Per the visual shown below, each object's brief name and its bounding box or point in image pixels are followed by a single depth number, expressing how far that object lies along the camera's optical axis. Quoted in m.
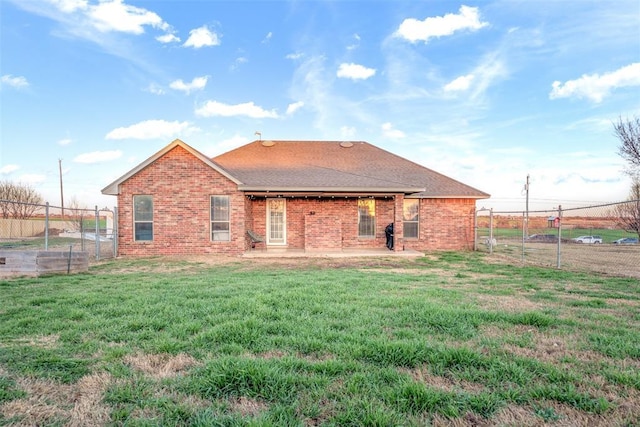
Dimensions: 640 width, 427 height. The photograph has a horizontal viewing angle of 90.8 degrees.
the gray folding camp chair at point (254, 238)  13.23
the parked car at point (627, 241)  23.52
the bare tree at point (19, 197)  24.25
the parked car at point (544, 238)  25.84
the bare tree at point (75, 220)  25.46
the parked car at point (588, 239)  24.75
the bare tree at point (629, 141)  19.53
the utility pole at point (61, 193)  35.30
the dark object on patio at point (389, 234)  13.65
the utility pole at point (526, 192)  35.22
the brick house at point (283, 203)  12.27
